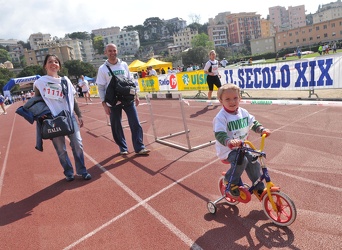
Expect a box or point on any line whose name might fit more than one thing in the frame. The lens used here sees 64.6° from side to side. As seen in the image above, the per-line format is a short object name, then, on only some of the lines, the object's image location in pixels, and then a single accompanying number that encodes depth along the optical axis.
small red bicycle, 2.75
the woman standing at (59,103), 4.54
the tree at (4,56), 161.82
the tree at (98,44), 169.35
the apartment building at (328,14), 160.88
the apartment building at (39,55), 128.95
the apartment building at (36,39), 176.05
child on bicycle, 2.92
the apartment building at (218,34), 161.50
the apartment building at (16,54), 183.00
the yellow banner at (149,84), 20.48
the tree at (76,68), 103.38
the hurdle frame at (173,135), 5.75
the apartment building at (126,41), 173.25
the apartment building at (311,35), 97.82
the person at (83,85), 21.27
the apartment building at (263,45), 113.38
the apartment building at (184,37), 166.62
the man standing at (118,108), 5.53
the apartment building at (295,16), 191.00
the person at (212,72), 10.67
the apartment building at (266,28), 158.88
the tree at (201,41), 133.25
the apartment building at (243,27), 159.00
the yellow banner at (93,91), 32.36
